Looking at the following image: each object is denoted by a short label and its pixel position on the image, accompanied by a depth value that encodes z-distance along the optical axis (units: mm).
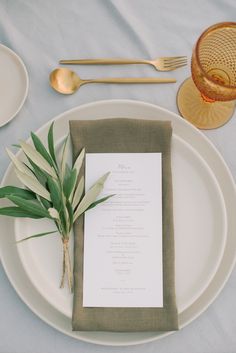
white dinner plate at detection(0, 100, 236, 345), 549
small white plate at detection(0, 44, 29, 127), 608
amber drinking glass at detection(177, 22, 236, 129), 531
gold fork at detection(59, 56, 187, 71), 624
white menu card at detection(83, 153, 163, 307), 547
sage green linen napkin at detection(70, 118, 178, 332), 537
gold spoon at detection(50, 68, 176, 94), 617
